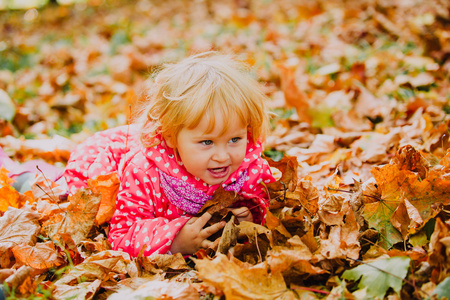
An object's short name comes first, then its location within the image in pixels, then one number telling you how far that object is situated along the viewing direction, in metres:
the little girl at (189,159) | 0.87
